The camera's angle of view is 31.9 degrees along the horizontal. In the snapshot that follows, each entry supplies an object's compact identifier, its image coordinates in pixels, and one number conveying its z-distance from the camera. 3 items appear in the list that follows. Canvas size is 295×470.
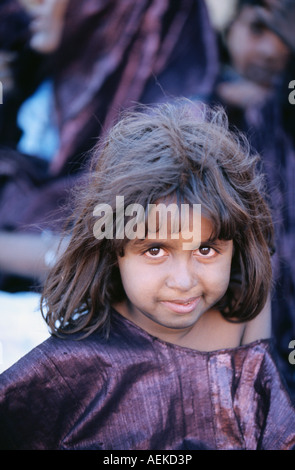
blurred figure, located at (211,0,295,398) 2.08
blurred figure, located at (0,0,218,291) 2.16
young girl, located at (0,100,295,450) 1.12
